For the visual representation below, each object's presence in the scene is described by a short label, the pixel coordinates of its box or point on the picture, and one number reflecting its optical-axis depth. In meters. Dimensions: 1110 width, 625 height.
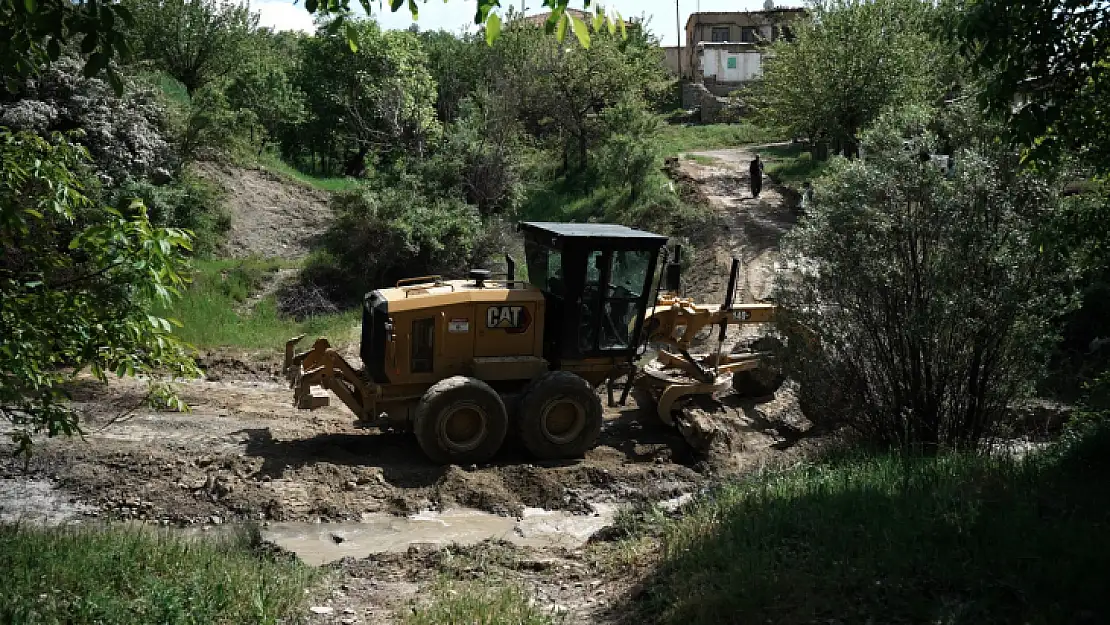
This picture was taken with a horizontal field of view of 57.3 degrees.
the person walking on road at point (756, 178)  25.77
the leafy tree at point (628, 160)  24.91
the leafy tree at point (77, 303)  5.56
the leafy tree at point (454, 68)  36.12
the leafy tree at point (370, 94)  28.17
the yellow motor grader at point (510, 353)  11.18
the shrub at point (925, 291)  8.60
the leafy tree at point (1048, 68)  6.85
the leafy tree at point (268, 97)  30.35
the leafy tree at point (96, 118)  19.17
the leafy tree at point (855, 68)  23.73
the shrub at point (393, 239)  20.55
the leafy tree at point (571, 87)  29.61
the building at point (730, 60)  46.78
